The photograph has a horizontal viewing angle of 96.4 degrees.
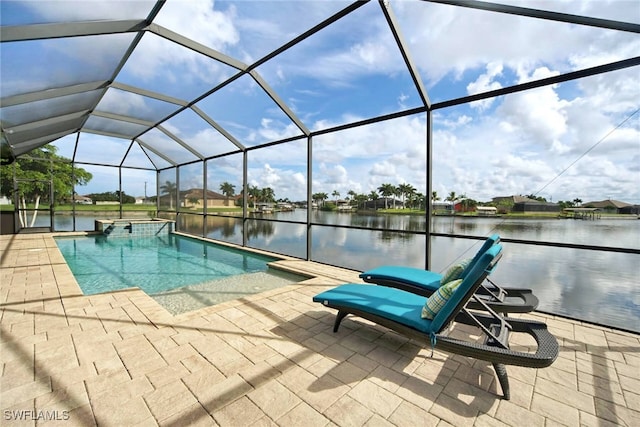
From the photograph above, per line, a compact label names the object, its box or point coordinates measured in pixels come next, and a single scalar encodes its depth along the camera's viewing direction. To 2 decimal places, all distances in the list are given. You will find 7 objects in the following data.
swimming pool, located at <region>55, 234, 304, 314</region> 4.75
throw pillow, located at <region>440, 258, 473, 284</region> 2.72
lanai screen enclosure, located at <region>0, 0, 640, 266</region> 3.12
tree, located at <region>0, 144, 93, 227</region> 10.16
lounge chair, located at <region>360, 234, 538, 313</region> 2.67
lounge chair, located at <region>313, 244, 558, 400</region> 1.86
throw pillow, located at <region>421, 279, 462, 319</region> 2.16
